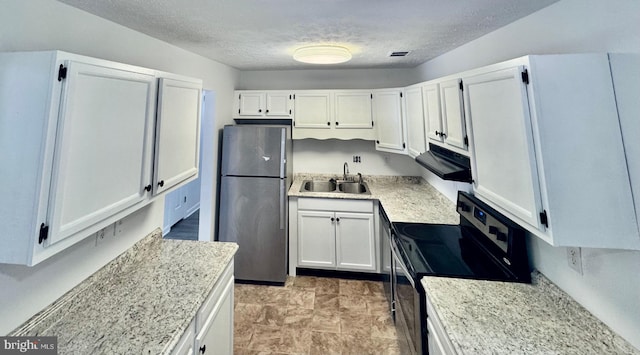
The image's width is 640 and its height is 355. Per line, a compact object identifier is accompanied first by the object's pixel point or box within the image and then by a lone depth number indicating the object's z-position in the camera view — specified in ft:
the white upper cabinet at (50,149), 2.60
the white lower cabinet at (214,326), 3.60
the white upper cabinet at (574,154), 2.84
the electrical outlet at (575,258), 3.49
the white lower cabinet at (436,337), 3.43
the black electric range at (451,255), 4.37
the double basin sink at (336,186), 10.68
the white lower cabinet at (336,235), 9.14
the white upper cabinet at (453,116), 4.85
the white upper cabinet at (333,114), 9.98
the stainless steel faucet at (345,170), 10.97
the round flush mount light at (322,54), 6.58
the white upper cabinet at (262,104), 10.20
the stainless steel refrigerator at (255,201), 9.07
